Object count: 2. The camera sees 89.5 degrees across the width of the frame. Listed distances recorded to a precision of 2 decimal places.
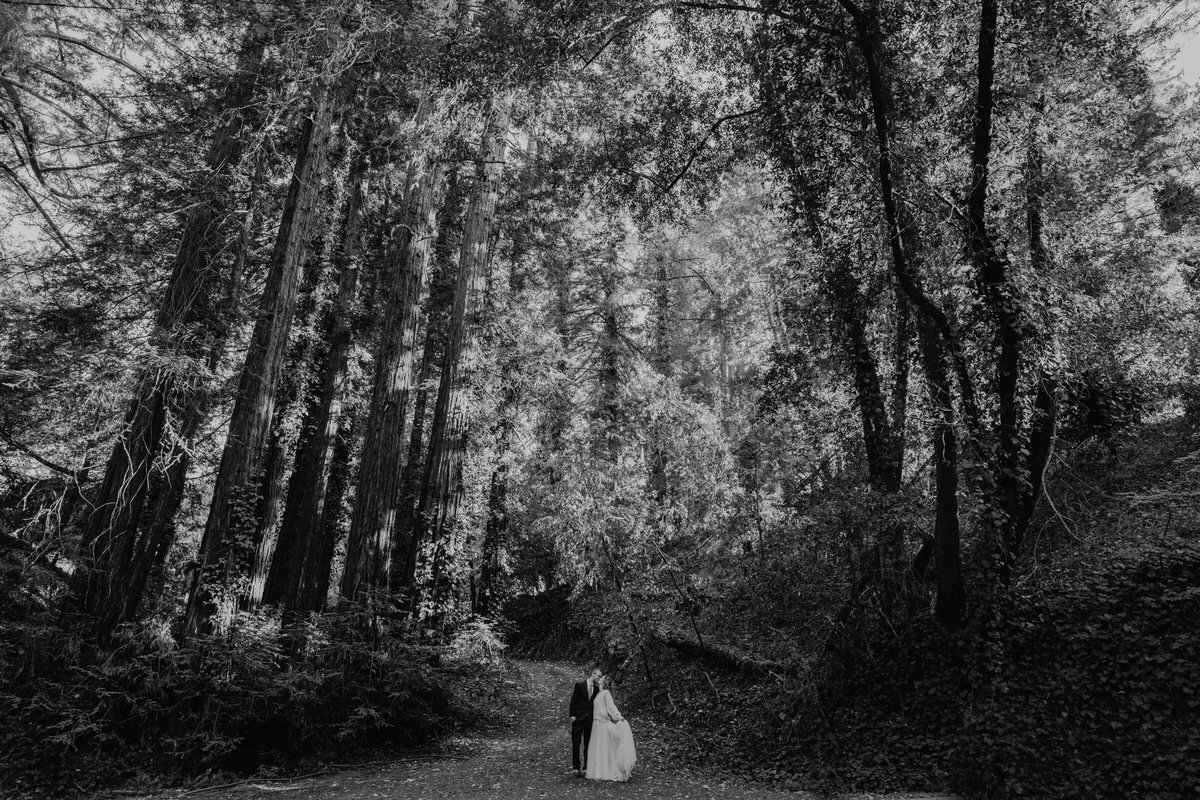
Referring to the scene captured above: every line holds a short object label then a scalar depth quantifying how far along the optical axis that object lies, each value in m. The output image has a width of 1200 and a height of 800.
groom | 7.98
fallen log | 9.85
